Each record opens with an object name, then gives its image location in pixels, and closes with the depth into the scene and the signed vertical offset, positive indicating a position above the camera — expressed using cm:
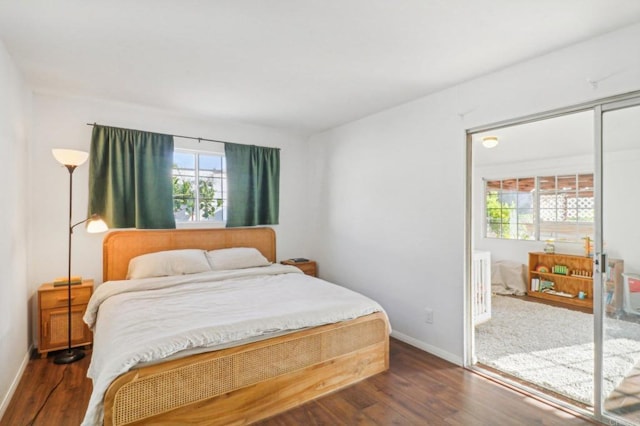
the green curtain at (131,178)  337 +36
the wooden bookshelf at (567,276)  469 -95
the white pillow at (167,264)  326 -54
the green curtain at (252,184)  414 +36
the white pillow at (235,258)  367 -54
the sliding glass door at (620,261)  204 -31
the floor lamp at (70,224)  283 -12
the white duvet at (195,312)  182 -72
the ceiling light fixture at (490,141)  410 +90
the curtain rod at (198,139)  384 +88
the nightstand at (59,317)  290 -96
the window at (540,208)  511 +7
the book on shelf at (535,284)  510 -113
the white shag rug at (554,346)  209 -131
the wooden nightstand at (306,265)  441 -73
